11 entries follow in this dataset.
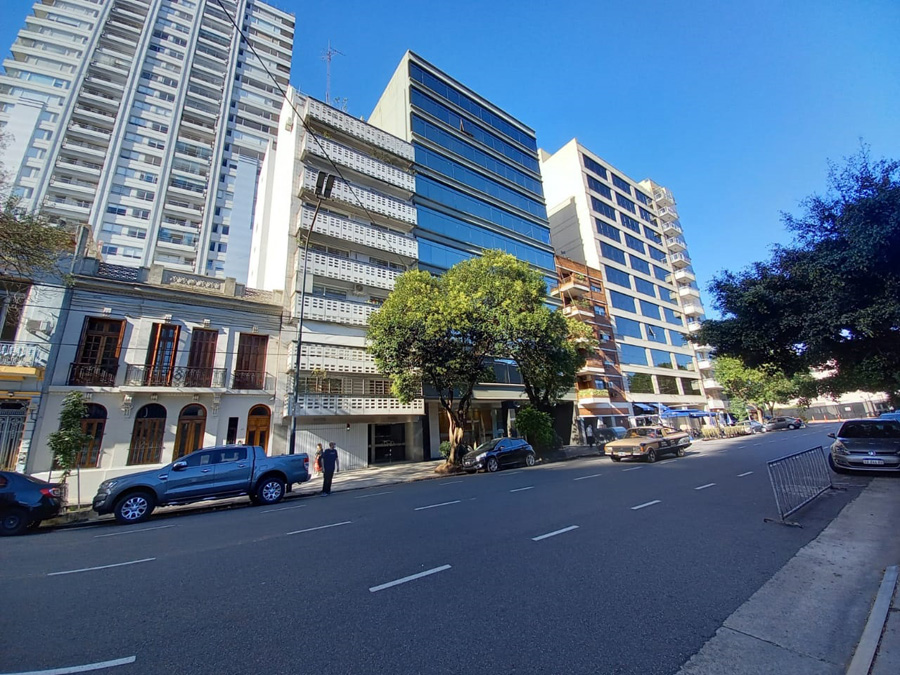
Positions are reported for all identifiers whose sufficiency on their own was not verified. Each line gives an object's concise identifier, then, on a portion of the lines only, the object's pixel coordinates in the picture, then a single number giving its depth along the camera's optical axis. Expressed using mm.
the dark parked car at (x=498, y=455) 17094
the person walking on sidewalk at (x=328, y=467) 13164
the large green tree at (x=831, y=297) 9086
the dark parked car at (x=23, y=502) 8492
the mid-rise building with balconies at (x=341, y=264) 19609
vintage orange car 17031
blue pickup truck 9375
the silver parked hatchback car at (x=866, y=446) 10125
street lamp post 14328
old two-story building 14477
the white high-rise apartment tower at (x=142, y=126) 38219
